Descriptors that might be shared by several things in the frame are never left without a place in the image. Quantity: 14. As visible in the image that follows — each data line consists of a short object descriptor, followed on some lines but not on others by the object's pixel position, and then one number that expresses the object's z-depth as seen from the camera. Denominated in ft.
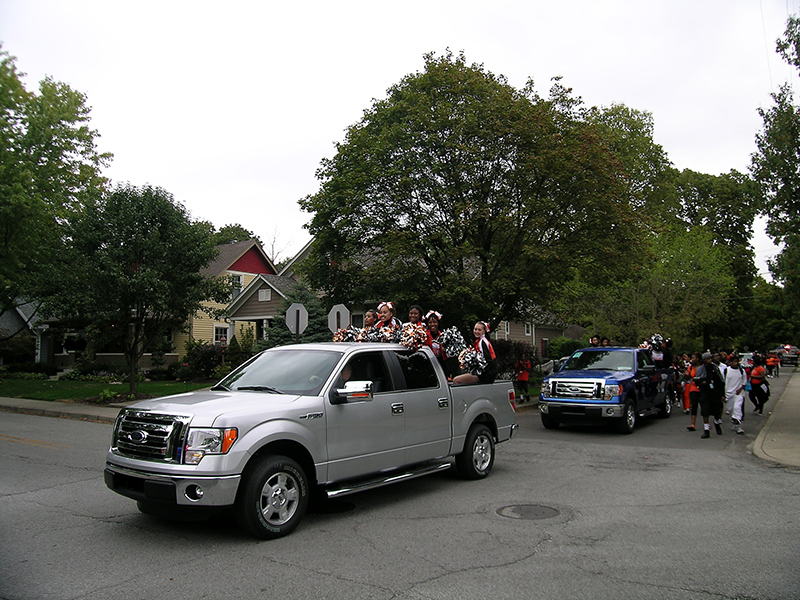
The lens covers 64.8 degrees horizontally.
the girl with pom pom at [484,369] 28.84
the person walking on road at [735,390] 44.52
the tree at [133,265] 61.21
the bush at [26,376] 101.28
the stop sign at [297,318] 54.75
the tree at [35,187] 69.15
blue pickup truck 44.09
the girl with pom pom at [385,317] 27.94
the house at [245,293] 117.50
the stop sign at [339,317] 54.90
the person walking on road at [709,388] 41.78
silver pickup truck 17.99
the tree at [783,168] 46.98
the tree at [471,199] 60.44
